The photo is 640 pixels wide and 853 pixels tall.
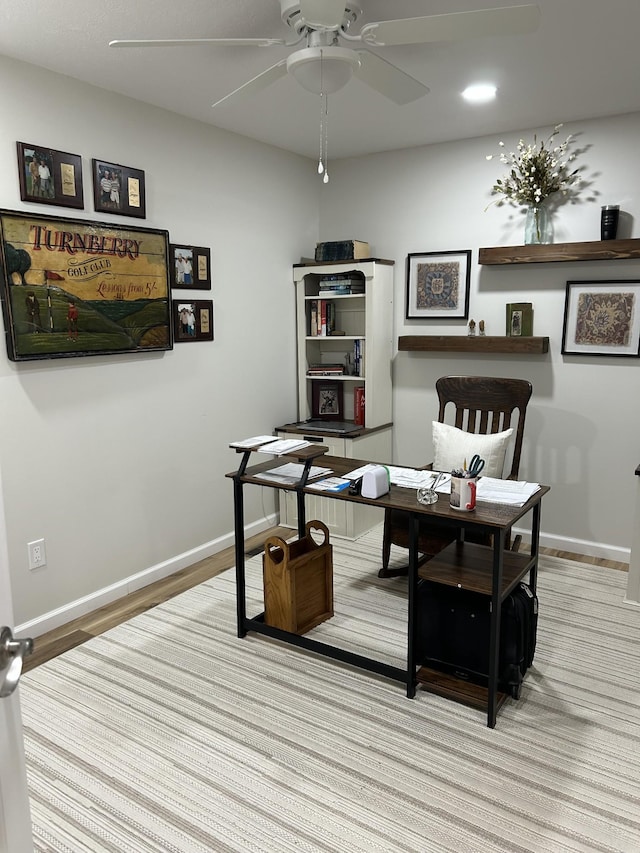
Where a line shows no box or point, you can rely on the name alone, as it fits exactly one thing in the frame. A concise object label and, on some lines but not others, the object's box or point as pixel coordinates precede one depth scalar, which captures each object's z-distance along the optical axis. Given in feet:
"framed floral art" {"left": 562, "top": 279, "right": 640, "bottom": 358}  11.76
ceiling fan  5.91
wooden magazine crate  9.33
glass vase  12.30
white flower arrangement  11.94
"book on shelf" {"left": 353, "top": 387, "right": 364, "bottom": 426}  14.34
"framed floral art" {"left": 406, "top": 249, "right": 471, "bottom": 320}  13.55
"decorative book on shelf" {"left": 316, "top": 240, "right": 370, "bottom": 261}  13.96
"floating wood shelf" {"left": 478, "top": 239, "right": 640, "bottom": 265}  11.39
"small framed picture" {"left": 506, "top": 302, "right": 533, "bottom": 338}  12.68
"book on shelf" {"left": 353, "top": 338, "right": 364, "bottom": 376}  14.29
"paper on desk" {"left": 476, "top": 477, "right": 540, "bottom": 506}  8.10
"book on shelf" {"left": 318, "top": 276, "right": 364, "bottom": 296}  14.10
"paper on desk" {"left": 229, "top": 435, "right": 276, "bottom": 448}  9.30
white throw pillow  11.21
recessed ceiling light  9.87
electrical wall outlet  9.62
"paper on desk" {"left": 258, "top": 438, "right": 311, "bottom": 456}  9.07
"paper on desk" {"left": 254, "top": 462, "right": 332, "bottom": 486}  9.00
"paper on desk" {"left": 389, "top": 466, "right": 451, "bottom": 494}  8.75
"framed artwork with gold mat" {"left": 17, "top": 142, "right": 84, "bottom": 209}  9.02
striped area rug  6.13
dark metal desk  7.41
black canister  11.43
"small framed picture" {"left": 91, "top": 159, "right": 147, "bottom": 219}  10.04
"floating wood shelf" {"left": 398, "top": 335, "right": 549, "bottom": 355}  12.50
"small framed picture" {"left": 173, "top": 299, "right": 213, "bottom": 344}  11.69
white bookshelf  13.74
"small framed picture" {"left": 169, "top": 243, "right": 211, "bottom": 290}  11.53
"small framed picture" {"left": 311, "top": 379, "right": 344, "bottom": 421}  14.98
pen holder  7.66
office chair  10.72
